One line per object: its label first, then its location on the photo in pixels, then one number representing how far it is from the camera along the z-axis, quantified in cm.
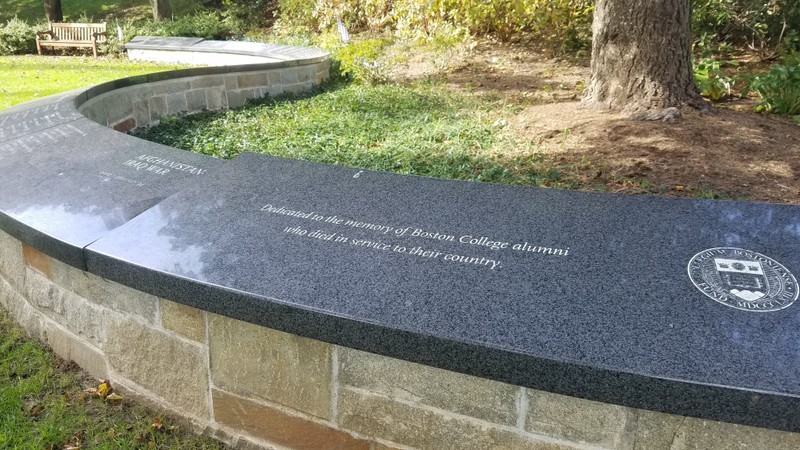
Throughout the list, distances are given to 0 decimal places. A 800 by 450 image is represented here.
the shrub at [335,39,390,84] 951
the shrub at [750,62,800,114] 603
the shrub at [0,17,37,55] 1510
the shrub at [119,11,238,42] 1570
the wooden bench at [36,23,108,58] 1452
